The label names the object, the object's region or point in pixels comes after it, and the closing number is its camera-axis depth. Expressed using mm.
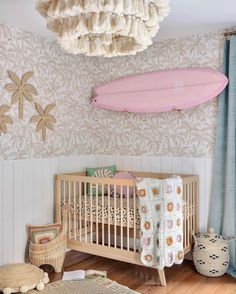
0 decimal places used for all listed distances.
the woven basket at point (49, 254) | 3150
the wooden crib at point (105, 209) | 3025
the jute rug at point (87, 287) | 2496
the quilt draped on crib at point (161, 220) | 2770
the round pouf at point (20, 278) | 2609
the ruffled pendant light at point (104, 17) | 1502
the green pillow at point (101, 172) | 3754
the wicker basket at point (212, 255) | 3029
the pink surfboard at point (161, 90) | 3275
